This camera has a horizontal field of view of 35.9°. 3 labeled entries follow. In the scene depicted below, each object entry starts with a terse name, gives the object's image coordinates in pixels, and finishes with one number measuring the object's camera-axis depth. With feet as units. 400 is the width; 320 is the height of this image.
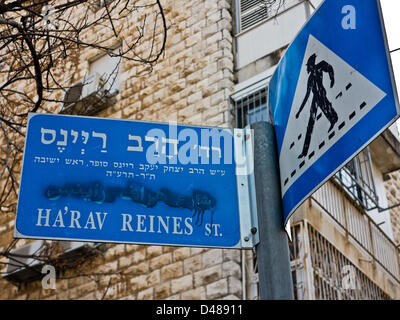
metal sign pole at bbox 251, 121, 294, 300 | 8.56
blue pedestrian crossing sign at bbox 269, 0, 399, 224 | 7.48
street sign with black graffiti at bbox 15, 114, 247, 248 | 9.93
